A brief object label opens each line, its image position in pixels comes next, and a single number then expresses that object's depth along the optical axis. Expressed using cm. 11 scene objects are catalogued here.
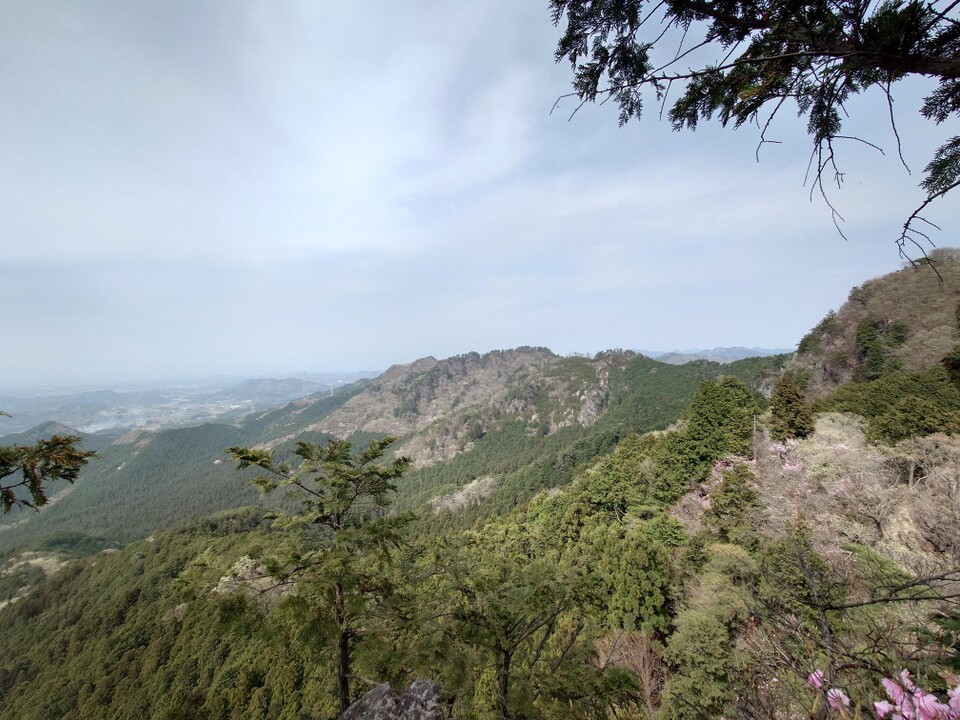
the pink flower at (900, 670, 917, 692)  245
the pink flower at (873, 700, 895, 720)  256
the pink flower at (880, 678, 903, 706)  254
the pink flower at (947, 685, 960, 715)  227
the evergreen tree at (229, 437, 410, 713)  641
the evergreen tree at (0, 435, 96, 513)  726
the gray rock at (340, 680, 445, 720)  664
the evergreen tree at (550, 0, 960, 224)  291
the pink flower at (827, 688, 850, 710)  262
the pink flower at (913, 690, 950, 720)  233
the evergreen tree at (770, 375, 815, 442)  2759
